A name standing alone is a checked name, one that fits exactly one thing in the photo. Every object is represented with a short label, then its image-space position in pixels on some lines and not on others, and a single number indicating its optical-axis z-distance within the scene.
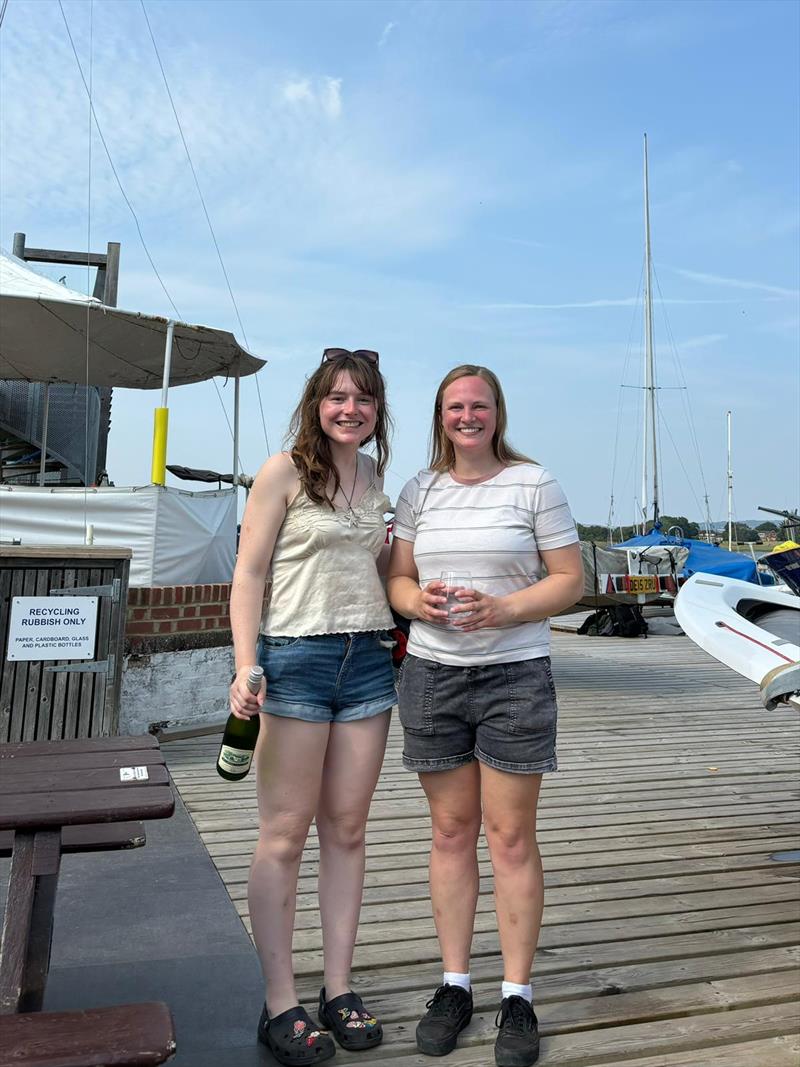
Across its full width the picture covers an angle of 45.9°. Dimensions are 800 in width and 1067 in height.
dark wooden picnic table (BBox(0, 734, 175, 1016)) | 2.03
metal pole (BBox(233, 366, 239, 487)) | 9.12
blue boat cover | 16.34
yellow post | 7.31
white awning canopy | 7.69
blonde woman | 2.50
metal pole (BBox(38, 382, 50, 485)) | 10.10
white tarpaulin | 7.18
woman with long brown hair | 2.47
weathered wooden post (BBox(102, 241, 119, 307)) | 11.02
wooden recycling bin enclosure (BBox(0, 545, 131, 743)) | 5.16
